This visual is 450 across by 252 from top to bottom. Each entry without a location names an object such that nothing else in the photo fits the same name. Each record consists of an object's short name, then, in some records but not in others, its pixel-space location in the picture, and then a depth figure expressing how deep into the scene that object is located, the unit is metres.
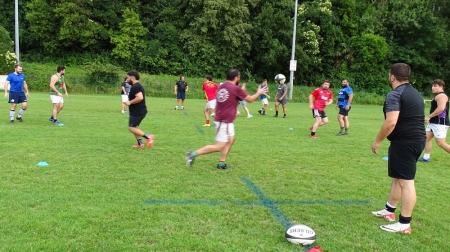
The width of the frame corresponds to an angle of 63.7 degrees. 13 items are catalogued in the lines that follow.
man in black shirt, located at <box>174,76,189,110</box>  19.04
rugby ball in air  14.88
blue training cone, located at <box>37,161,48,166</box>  6.50
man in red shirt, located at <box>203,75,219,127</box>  12.94
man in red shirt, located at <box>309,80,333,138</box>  11.19
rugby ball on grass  3.76
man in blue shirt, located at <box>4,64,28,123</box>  11.52
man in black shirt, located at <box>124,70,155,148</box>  8.16
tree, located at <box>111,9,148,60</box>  44.56
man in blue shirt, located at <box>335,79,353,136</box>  11.76
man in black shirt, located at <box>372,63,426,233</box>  4.11
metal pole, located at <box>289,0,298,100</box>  31.95
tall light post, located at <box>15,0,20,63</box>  29.60
